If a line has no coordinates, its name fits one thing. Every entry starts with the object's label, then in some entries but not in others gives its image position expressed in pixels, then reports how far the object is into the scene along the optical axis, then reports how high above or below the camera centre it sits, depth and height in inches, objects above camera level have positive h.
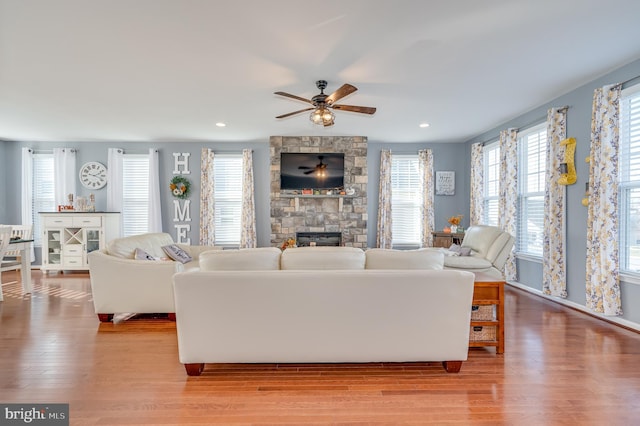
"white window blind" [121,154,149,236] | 276.2 +13.4
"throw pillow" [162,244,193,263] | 177.2 -25.2
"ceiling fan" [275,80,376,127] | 142.3 +46.7
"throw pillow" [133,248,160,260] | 147.8 -21.7
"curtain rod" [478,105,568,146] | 164.1 +52.4
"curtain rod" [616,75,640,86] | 129.8 +53.9
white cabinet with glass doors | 240.8 -22.1
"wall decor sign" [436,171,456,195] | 281.6 +23.0
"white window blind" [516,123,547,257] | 186.4 +12.2
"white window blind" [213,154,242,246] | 280.1 +9.9
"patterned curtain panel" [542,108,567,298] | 163.2 -3.3
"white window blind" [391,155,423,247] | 282.2 +8.9
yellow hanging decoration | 158.7 +22.1
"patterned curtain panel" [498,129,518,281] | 203.9 +14.9
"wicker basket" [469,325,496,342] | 106.4 -42.1
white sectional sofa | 86.4 -29.5
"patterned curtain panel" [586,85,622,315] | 133.6 +0.7
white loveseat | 138.4 -33.7
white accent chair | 175.0 -27.0
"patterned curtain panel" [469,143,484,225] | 249.9 +19.4
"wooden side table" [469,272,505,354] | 103.6 -35.3
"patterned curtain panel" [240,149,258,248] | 271.3 +1.0
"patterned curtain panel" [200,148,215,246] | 271.1 +7.9
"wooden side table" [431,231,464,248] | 229.6 -22.3
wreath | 271.6 +20.0
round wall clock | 272.2 +29.7
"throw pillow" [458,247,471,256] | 189.1 -25.5
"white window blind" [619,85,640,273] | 131.0 +12.0
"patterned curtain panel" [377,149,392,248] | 273.0 +4.3
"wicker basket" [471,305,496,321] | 105.8 -34.9
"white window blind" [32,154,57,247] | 271.4 +19.3
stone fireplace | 258.5 +5.8
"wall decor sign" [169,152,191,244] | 276.7 +2.8
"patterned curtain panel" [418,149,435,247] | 273.6 +12.9
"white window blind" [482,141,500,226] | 237.5 +20.3
